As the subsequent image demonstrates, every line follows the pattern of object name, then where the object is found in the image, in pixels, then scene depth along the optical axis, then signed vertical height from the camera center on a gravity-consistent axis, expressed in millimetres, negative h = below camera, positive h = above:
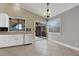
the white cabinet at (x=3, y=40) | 3027 -598
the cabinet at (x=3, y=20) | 3469 +625
